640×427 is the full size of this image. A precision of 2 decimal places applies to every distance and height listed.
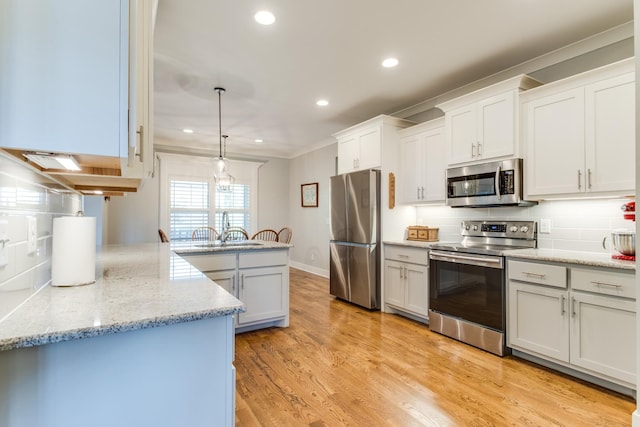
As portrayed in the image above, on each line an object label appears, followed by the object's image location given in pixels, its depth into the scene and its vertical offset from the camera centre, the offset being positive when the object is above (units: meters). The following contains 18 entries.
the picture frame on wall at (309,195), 6.25 +0.42
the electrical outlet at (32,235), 1.08 -0.06
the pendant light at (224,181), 3.98 +0.44
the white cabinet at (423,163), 3.51 +0.60
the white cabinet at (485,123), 2.75 +0.86
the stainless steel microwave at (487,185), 2.74 +0.28
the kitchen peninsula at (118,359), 0.82 -0.40
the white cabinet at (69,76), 0.74 +0.34
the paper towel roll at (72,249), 1.19 -0.13
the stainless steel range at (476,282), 2.65 -0.59
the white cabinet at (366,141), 3.90 +0.95
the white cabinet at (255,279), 2.99 -0.61
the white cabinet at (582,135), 2.19 +0.60
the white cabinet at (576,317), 2.01 -0.71
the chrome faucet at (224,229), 3.45 -0.14
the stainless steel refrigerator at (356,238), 3.87 -0.28
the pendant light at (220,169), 3.85 +0.56
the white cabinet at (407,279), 3.35 -0.70
